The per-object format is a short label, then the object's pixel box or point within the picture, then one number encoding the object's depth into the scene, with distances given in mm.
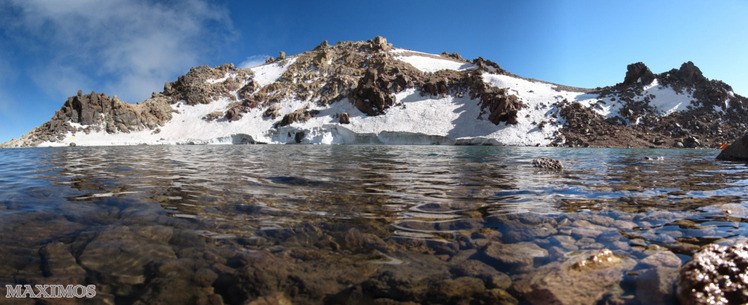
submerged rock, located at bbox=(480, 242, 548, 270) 3131
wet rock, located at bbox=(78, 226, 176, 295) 2883
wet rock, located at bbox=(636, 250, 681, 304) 2412
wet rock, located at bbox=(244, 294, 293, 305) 2502
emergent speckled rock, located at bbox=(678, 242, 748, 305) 2273
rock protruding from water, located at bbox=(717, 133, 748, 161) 15564
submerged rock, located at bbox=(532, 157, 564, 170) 11566
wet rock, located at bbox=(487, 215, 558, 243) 3844
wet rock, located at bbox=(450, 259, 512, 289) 2752
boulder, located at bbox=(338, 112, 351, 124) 57875
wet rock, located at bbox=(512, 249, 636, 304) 2508
